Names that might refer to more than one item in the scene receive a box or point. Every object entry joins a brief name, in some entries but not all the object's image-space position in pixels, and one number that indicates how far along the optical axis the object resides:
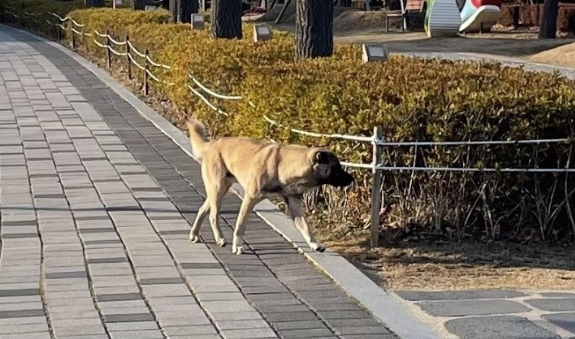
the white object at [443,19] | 35.34
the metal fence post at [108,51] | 21.97
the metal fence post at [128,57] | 19.31
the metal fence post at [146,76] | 16.98
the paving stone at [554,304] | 6.09
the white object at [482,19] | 35.19
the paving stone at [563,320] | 5.72
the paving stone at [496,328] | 5.52
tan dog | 6.89
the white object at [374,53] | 10.27
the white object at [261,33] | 13.90
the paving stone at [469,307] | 5.98
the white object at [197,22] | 17.69
